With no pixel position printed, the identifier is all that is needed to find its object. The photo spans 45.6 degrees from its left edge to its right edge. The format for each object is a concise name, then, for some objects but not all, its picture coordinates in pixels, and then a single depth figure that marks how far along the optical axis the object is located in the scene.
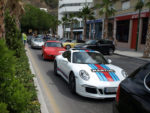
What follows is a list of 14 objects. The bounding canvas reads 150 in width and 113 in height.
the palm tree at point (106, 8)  24.38
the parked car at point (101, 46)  18.44
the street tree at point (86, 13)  33.03
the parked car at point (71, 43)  22.51
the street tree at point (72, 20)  47.51
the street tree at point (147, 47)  16.16
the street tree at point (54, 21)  79.33
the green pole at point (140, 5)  21.36
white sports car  5.10
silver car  21.50
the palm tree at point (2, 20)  6.56
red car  12.14
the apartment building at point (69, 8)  69.01
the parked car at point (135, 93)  2.50
